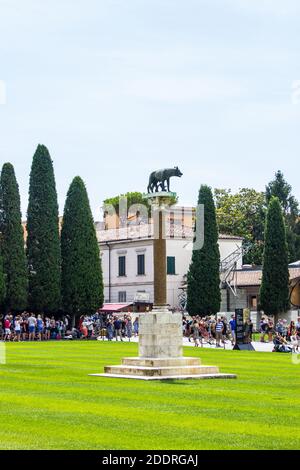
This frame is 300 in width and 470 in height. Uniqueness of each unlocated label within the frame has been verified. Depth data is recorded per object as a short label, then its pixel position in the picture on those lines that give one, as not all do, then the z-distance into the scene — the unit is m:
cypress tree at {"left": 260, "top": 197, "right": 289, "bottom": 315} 65.56
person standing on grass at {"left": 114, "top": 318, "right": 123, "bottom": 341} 59.12
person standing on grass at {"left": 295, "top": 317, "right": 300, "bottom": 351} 46.88
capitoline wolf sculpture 28.11
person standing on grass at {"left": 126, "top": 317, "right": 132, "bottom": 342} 59.25
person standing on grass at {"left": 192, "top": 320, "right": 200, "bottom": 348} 48.91
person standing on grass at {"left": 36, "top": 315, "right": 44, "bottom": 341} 55.66
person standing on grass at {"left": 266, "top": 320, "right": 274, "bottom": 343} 54.62
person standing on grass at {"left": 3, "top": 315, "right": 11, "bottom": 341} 54.78
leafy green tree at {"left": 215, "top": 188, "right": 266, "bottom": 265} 95.25
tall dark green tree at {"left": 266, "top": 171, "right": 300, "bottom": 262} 95.50
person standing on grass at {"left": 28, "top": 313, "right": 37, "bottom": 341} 55.47
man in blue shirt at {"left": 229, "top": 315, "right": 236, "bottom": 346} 48.69
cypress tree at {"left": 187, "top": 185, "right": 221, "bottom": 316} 68.88
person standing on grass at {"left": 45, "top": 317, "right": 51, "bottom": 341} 58.84
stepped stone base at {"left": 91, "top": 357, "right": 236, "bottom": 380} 25.47
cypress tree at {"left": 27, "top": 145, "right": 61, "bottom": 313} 63.66
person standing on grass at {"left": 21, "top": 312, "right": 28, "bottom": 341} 56.81
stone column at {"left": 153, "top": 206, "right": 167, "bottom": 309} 27.34
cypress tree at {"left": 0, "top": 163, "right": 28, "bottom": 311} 62.41
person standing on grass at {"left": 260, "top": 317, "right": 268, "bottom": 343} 54.37
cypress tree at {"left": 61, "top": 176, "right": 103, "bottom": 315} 65.44
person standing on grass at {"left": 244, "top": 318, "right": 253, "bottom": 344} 45.19
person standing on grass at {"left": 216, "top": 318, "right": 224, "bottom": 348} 48.94
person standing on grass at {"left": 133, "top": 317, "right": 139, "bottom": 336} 64.78
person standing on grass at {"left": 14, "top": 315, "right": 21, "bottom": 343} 54.69
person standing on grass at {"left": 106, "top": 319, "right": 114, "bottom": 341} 58.91
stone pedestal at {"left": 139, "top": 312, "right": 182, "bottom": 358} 26.78
